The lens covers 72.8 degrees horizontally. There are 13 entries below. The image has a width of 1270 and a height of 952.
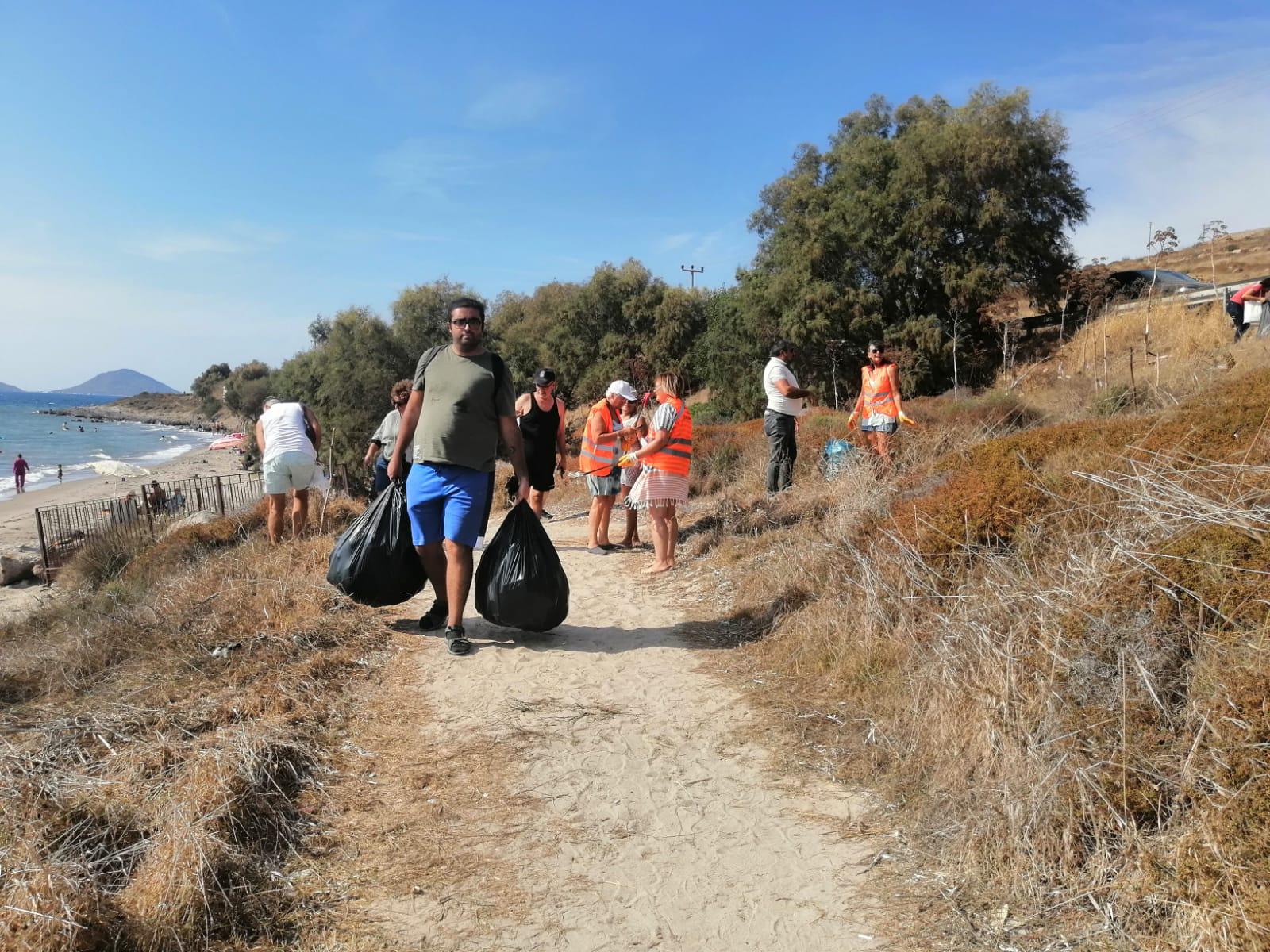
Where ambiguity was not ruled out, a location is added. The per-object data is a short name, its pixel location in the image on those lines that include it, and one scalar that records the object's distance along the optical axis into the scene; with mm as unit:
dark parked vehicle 20198
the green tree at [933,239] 22812
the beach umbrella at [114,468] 34406
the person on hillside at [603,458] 8039
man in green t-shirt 4684
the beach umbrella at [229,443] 26453
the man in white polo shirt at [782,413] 8047
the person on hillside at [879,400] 8438
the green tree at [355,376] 34625
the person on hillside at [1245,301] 13492
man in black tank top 7781
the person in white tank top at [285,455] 7359
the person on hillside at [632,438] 8188
